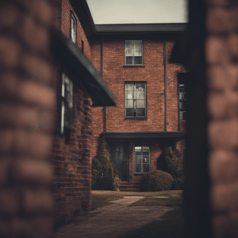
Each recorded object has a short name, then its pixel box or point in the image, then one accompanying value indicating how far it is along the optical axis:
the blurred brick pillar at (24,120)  1.83
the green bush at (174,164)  14.70
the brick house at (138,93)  16.47
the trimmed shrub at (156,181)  14.23
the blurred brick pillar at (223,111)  2.24
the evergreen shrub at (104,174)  14.30
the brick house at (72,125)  5.38
